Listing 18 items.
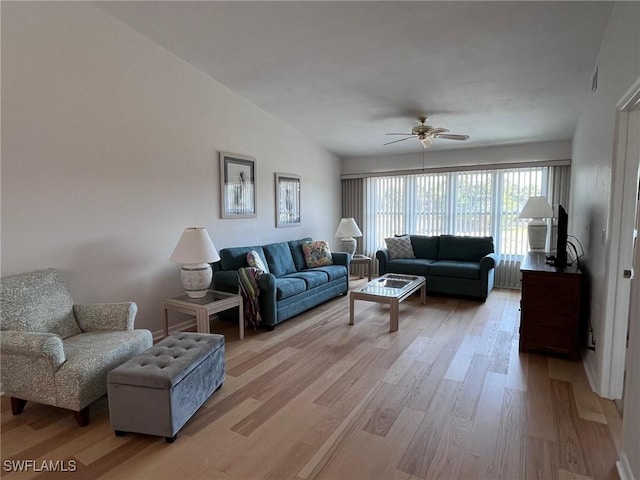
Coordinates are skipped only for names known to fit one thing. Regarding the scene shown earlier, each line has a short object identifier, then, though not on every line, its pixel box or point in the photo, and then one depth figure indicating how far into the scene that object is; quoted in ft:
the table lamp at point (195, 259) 10.93
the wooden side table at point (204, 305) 10.70
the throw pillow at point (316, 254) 17.51
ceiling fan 13.97
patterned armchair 7.07
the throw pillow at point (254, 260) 13.68
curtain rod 17.87
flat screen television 10.62
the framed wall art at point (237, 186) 14.57
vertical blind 18.86
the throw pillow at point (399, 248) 19.40
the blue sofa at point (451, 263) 16.42
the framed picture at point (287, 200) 17.83
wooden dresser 9.92
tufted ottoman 6.54
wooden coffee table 12.55
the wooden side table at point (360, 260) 19.37
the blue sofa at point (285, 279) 12.76
